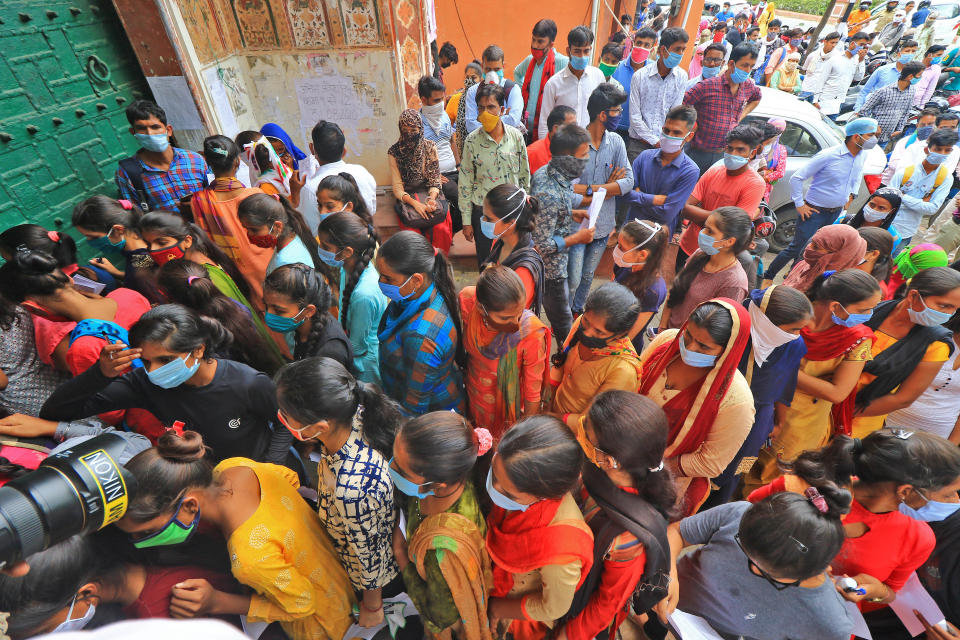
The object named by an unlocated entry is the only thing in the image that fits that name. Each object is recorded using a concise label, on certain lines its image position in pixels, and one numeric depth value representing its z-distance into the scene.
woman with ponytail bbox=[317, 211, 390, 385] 2.75
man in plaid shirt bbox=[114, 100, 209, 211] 3.46
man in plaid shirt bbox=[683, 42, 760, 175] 5.16
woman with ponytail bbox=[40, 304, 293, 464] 1.94
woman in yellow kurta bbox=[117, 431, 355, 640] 1.54
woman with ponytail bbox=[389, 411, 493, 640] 1.53
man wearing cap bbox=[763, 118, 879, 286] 4.48
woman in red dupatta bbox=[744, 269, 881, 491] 2.41
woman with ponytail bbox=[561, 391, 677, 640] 1.58
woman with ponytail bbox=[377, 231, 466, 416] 2.30
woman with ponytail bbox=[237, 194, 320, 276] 2.88
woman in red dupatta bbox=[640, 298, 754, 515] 2.06
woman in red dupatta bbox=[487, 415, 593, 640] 1.47
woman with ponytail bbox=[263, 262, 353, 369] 2.28
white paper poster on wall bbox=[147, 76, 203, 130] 4.65
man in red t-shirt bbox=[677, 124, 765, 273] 3.79
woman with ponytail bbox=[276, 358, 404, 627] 1.69
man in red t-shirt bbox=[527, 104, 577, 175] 4.47
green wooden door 3.37
